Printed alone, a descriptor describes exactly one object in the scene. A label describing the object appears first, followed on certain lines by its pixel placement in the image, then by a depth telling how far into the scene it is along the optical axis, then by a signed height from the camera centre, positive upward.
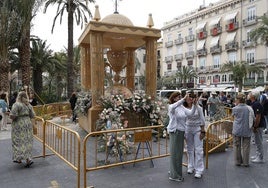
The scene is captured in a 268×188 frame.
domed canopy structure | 9.48 +1.53
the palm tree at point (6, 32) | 16.78 +3.46
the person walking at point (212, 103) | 14.49 -0.78
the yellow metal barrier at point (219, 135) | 7.33 -1.29
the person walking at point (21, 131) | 6.20 -0.94
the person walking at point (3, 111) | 11.30 -0.89
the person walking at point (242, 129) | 6.22 -0.91
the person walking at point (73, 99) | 14.41 -0.53
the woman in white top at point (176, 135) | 5.23 -0.88
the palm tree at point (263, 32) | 29.27 +5.92
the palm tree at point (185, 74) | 53.72 +2.73
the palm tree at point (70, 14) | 22.22 +6.23
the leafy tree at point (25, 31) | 17.25 +3.69
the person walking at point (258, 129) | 6.62 -0.97
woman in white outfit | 5.50 -0.85
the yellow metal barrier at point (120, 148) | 5.74 -1.40
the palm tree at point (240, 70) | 40.78 +2.61
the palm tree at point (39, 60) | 26.89 +2.84
